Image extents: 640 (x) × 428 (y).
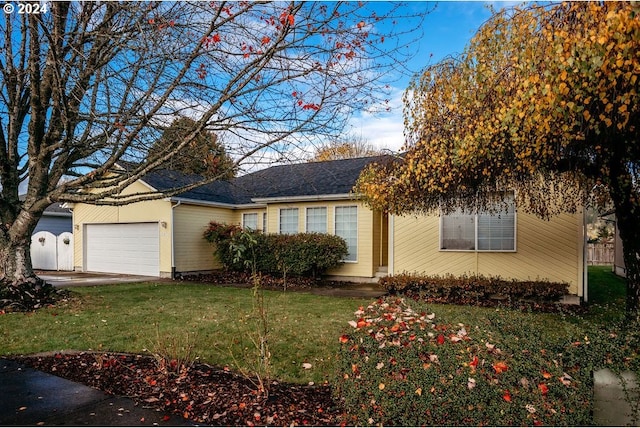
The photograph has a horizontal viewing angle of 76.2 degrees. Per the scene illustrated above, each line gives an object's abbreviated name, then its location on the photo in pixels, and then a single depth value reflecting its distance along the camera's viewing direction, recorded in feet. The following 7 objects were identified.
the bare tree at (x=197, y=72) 16.43
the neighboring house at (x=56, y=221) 73.20
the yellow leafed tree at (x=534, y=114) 11.79
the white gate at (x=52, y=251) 59.67
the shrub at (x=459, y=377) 9.25
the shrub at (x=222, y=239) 49.21
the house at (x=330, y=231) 34.24
